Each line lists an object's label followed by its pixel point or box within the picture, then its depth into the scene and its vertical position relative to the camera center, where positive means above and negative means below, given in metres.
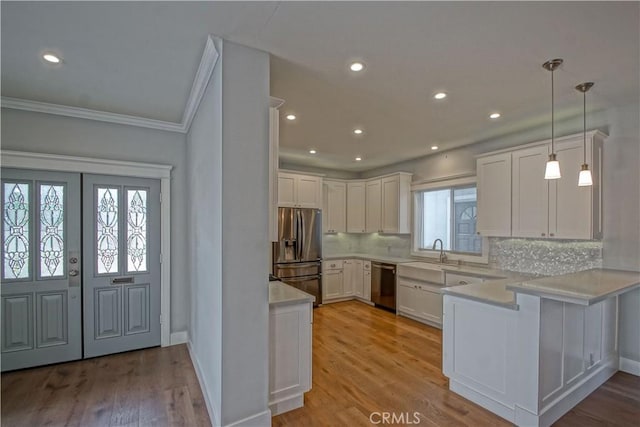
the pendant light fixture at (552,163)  2.30 +0.38
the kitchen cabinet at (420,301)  4.42 -1.43
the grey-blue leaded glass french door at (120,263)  3.39 -0.65
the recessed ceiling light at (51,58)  2.23 +1.14
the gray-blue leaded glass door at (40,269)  3.06 -0.64
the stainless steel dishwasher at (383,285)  5.21 -1.35
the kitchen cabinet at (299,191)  5.39 +0.35
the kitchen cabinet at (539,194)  3.21 +0.20
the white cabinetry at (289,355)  2.36 -1.18
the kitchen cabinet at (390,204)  5.52 +0.11
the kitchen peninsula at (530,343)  2.17 -1.08
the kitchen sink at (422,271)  4.45 -0.96
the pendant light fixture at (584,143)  2.48 +0.72
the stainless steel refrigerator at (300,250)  5.22 -0.73
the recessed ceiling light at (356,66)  2.31 +1.13
